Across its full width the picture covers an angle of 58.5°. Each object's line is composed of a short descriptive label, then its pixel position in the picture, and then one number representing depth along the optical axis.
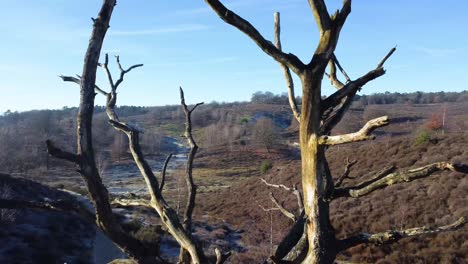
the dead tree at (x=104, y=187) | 3.38
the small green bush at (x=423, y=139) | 40.66
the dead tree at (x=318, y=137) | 3.10
